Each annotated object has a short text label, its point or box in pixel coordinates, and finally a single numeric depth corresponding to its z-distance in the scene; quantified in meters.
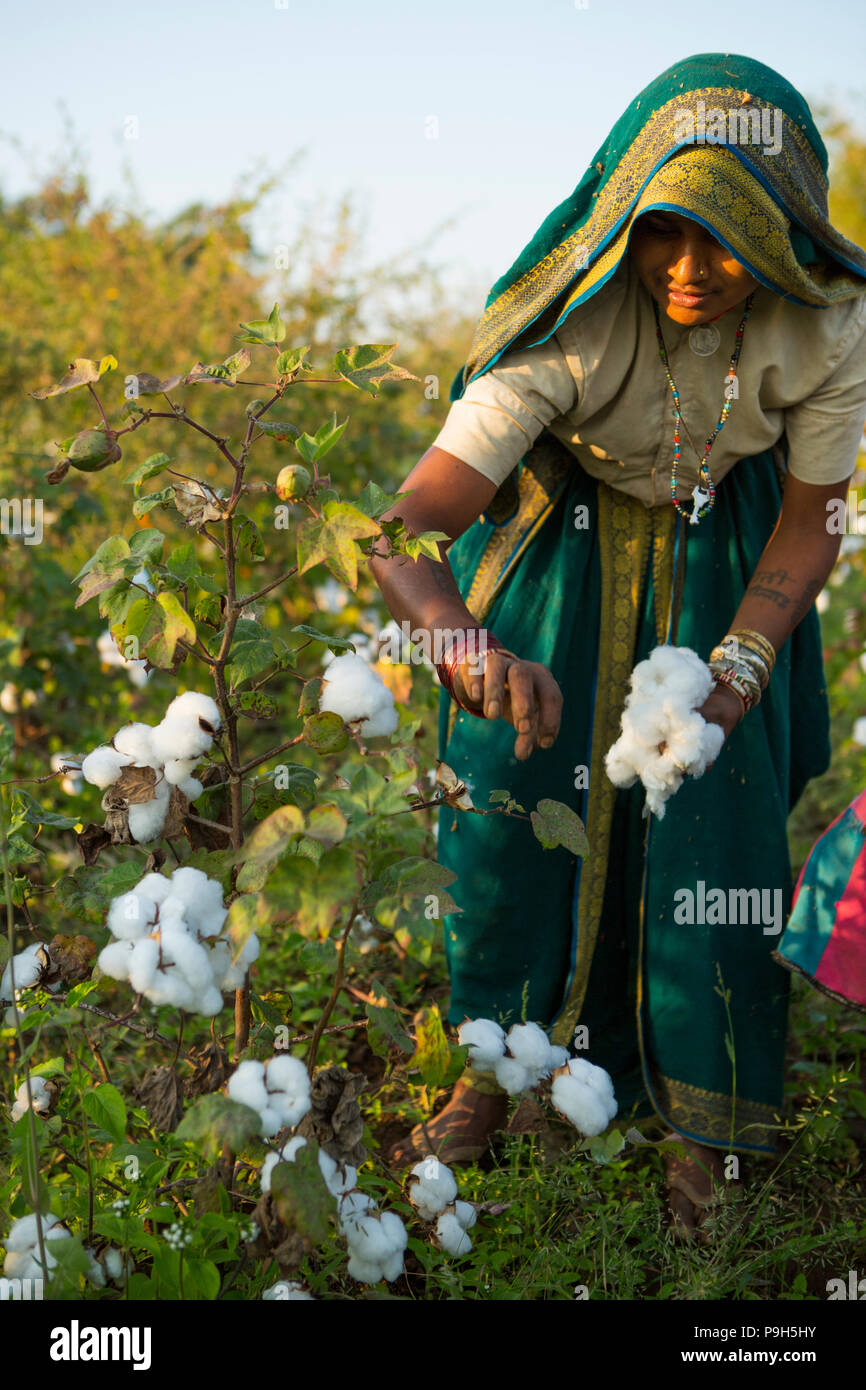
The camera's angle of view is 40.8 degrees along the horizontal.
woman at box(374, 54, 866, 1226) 1.58
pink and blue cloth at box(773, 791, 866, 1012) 1.82
